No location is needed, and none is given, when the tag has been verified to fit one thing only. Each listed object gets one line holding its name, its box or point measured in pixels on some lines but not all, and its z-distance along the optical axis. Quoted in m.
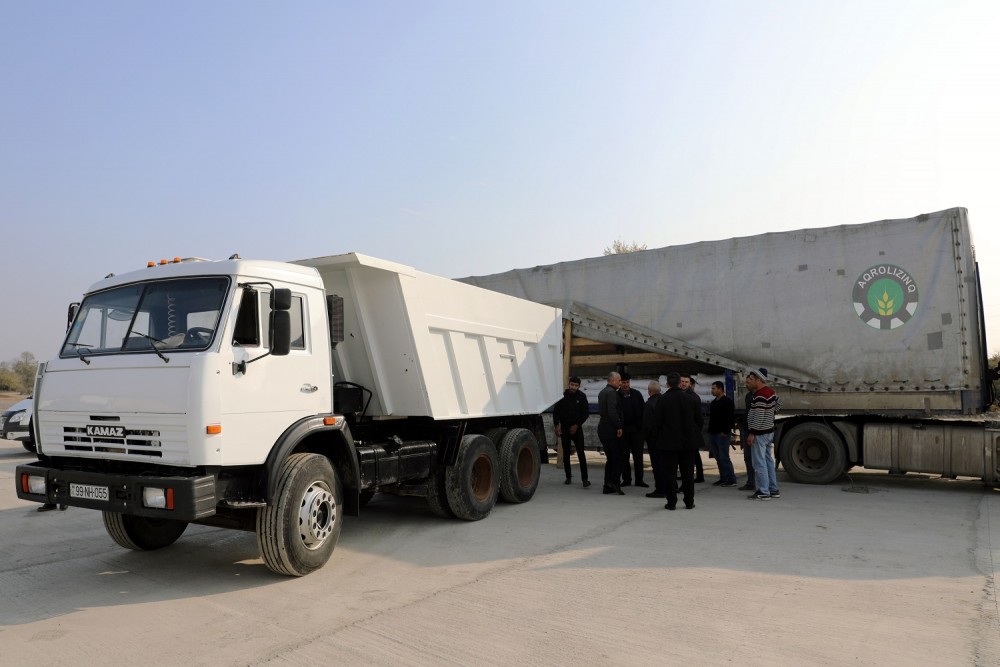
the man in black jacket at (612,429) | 9.42
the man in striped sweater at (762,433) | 8.80
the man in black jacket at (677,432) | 8.17
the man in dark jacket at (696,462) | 9.59
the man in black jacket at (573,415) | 10.00
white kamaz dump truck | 4.79
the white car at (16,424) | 15.23
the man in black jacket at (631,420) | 9.59
